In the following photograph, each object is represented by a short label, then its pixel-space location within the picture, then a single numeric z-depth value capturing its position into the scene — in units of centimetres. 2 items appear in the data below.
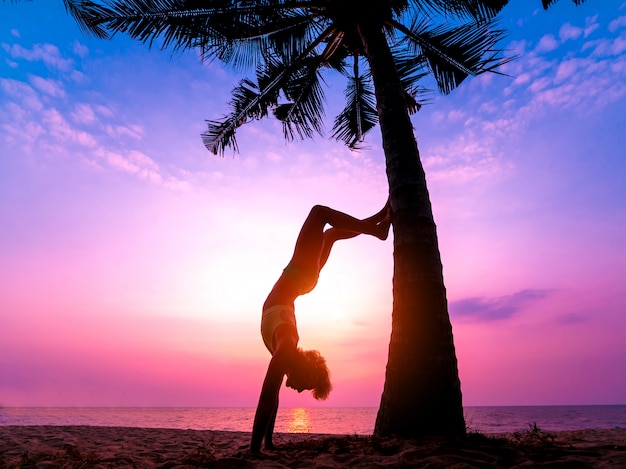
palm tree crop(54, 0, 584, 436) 385
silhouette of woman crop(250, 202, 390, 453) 375
